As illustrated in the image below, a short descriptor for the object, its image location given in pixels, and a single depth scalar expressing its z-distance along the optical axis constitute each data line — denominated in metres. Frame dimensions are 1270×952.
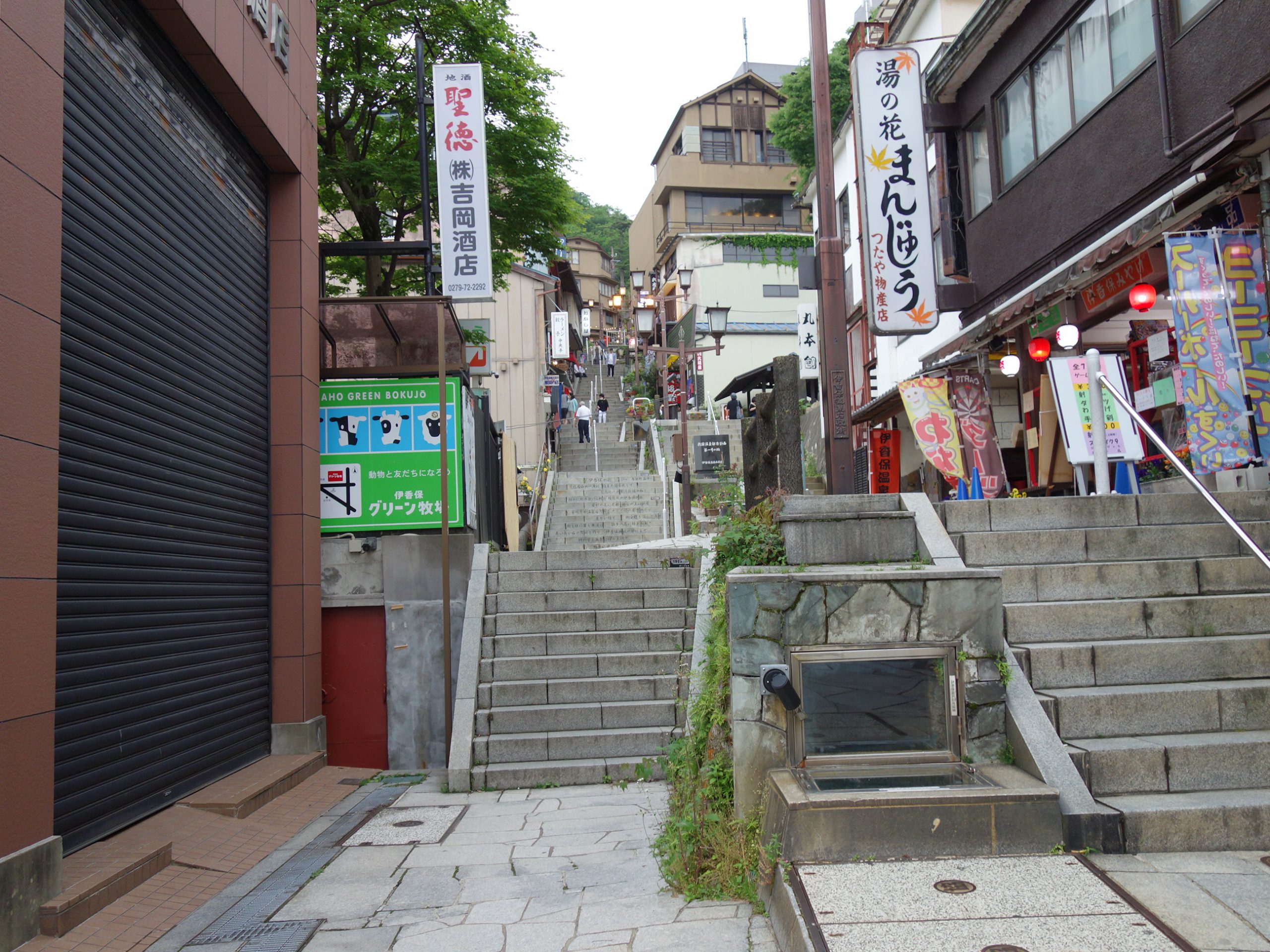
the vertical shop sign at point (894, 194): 12.95
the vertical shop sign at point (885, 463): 16.78
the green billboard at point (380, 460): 11.27
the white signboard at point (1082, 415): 8.77
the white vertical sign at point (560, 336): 42.25
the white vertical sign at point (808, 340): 26.23
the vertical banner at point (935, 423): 11.82
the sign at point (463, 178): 13.51
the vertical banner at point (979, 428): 11.86
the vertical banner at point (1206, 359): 8.39
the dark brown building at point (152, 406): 5.30
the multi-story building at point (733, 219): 44.12
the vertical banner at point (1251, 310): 8.43
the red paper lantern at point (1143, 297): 10.21
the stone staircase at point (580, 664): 9.11
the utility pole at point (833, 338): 8.57
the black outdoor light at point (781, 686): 5.18
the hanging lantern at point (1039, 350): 12.99
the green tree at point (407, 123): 17.61
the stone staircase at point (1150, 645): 4.99
